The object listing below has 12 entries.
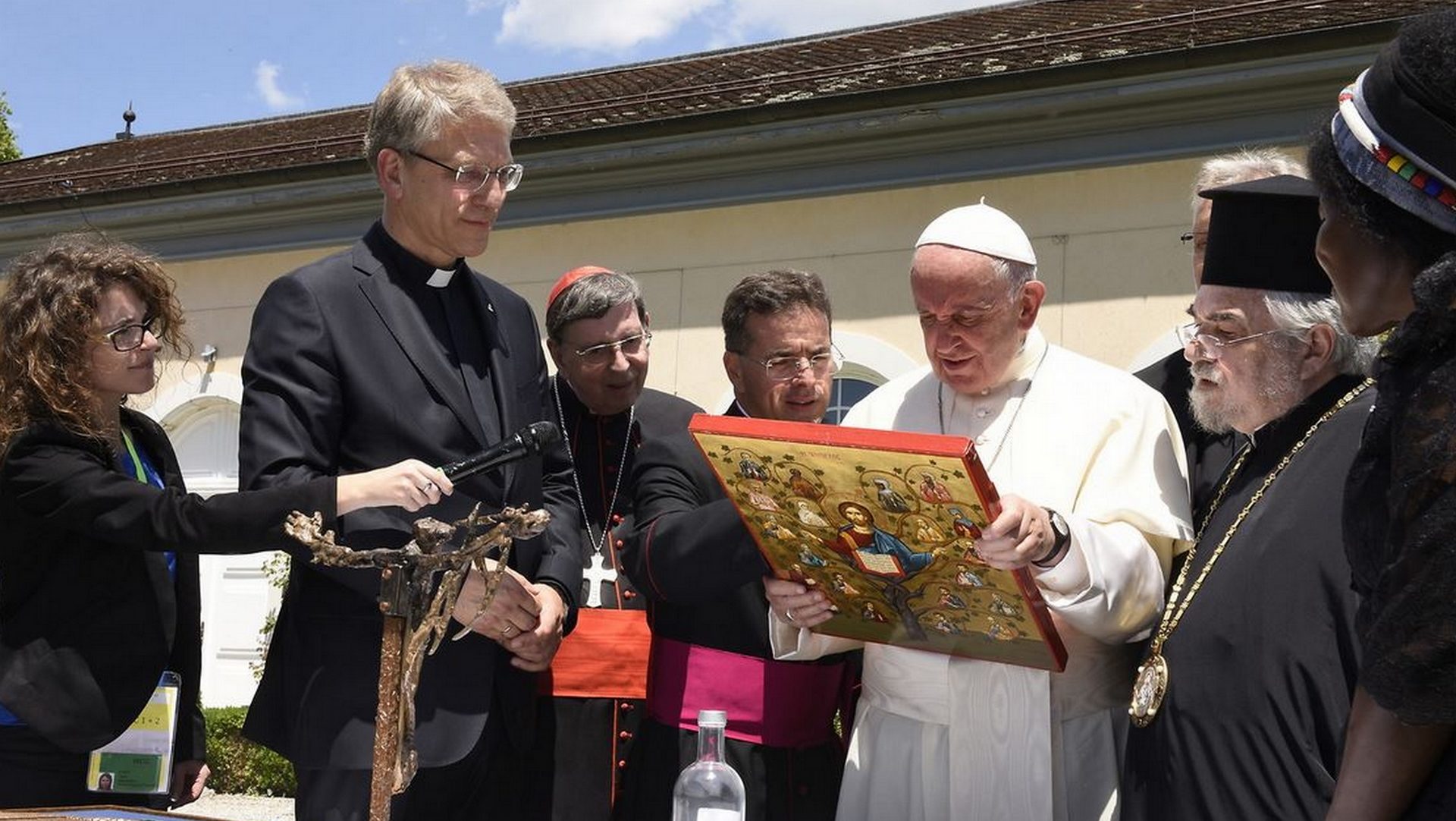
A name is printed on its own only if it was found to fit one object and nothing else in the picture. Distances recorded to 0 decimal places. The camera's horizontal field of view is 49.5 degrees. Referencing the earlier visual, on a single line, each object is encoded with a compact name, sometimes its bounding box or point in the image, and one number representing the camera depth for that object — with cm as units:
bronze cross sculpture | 243
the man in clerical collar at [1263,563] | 274
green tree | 3447
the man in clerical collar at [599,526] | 396
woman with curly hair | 336
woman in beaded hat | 179
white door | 1491
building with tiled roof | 1063
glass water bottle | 276
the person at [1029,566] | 325
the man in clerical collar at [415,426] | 329
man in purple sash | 360
